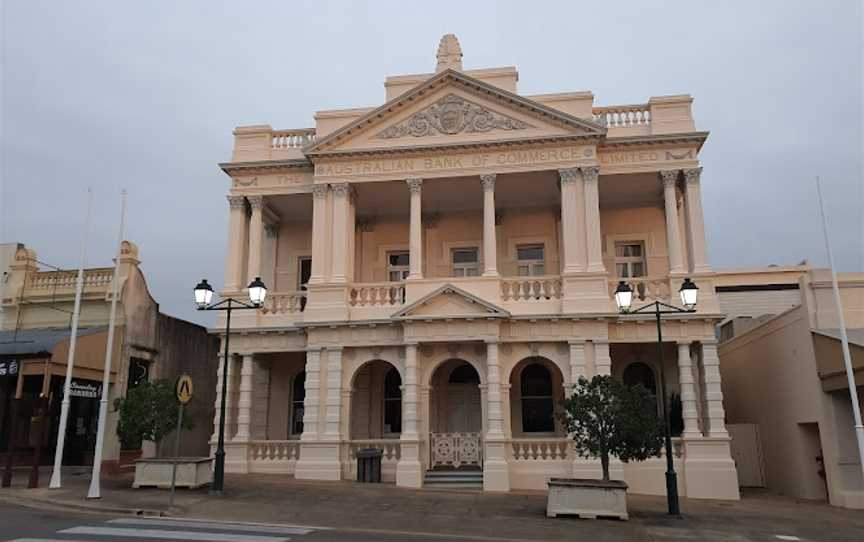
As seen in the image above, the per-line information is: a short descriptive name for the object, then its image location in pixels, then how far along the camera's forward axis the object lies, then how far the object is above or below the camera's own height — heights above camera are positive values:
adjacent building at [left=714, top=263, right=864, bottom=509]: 18.00 +1.14
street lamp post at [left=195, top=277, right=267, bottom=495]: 16.11 +3.04
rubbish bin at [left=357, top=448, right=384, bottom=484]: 20.23 -0.87
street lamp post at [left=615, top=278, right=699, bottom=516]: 14.41 +2.70
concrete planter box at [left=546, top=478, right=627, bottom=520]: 14.02 -1.23
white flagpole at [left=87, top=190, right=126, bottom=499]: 15.20 +0.19
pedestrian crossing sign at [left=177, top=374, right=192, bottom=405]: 13.80 +0.91
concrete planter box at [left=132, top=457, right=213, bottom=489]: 16.88 -0.83
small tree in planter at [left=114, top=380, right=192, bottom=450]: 17.00 +0.54
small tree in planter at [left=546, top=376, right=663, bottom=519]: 14.10 +0.01
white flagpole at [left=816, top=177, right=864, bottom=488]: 15.86 +1.22
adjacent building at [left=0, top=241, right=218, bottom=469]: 21.84 +3.16
